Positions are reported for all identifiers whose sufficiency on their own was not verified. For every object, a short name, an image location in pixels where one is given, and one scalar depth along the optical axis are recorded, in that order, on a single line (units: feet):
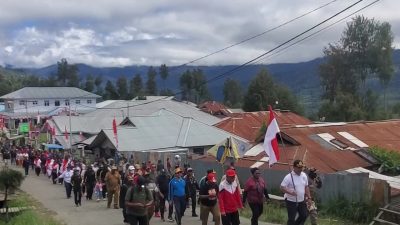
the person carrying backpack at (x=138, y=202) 36.96
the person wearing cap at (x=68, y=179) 74.38
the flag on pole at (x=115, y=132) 105.11
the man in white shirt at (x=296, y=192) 34.04
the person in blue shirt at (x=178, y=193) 46.80
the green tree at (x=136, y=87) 446.60
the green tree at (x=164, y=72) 510.17
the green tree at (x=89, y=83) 481.46
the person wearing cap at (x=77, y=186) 66.13
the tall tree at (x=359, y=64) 223.10
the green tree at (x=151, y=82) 474.49
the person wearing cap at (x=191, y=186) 51.82
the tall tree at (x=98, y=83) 498.44
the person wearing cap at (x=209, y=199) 40.75
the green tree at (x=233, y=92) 441.27
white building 338.95
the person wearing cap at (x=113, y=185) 63.05
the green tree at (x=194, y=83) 435.53
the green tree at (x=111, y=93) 451.94
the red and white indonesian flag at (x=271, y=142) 42.80
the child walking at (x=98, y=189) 71.82
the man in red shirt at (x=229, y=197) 37.32
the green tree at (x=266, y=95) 274.36
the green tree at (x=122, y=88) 449.48
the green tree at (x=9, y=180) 73.56
